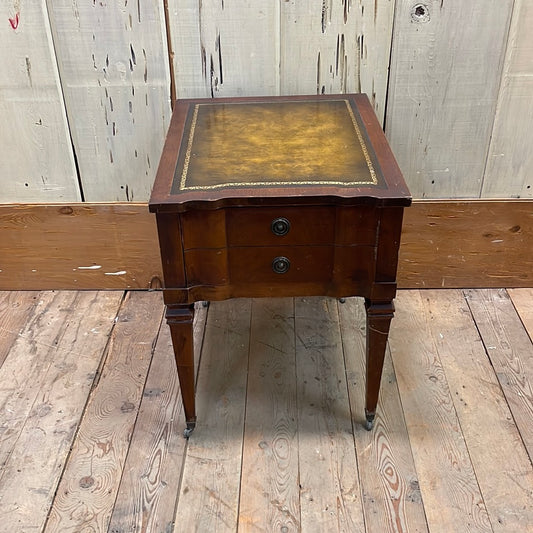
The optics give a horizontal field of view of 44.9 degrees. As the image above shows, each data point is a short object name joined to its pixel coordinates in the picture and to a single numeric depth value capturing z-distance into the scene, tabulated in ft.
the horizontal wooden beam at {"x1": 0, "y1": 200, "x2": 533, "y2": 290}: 6.09
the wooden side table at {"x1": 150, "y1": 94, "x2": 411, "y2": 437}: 4.04
